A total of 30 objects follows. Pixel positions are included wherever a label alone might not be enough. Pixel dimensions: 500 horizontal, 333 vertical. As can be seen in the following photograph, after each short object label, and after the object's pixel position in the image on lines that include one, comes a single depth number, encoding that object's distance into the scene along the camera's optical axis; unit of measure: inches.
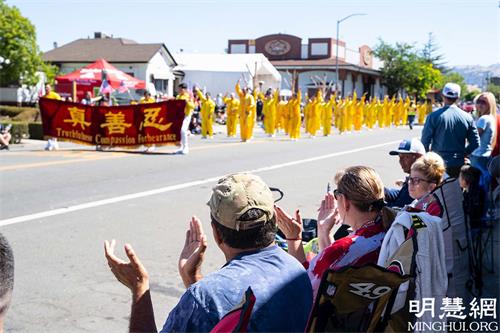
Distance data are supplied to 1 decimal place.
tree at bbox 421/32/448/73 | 4269.2
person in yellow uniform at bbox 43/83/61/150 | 685.9
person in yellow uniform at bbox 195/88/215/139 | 936.0
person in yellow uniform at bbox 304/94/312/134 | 1095.0
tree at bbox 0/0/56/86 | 1555.1
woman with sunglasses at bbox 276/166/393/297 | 126.6
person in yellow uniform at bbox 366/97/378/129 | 1473.9
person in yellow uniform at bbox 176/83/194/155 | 664.4
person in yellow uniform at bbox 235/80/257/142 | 903.7
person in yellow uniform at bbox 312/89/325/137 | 1085.4
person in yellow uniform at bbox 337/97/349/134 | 1235.9
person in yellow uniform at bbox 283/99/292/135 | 1026.3
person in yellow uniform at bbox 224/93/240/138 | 973.2
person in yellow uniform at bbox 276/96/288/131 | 1068.2
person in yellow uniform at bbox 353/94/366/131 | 1362.5
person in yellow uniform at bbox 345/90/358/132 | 1286.9
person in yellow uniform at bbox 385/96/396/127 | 1611.7
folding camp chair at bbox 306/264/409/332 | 86.7
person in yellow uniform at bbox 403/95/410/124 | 1722.8
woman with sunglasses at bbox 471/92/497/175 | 279.3
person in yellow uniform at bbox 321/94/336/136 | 1121.4
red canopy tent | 1101.7
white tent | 1781.5
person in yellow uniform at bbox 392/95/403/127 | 1699.1
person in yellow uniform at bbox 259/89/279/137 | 1019.3
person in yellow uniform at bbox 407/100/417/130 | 1542.1
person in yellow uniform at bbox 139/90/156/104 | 756.0
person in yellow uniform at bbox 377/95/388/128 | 1568.7
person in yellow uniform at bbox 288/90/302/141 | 994.7
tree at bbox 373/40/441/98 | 2532.0
